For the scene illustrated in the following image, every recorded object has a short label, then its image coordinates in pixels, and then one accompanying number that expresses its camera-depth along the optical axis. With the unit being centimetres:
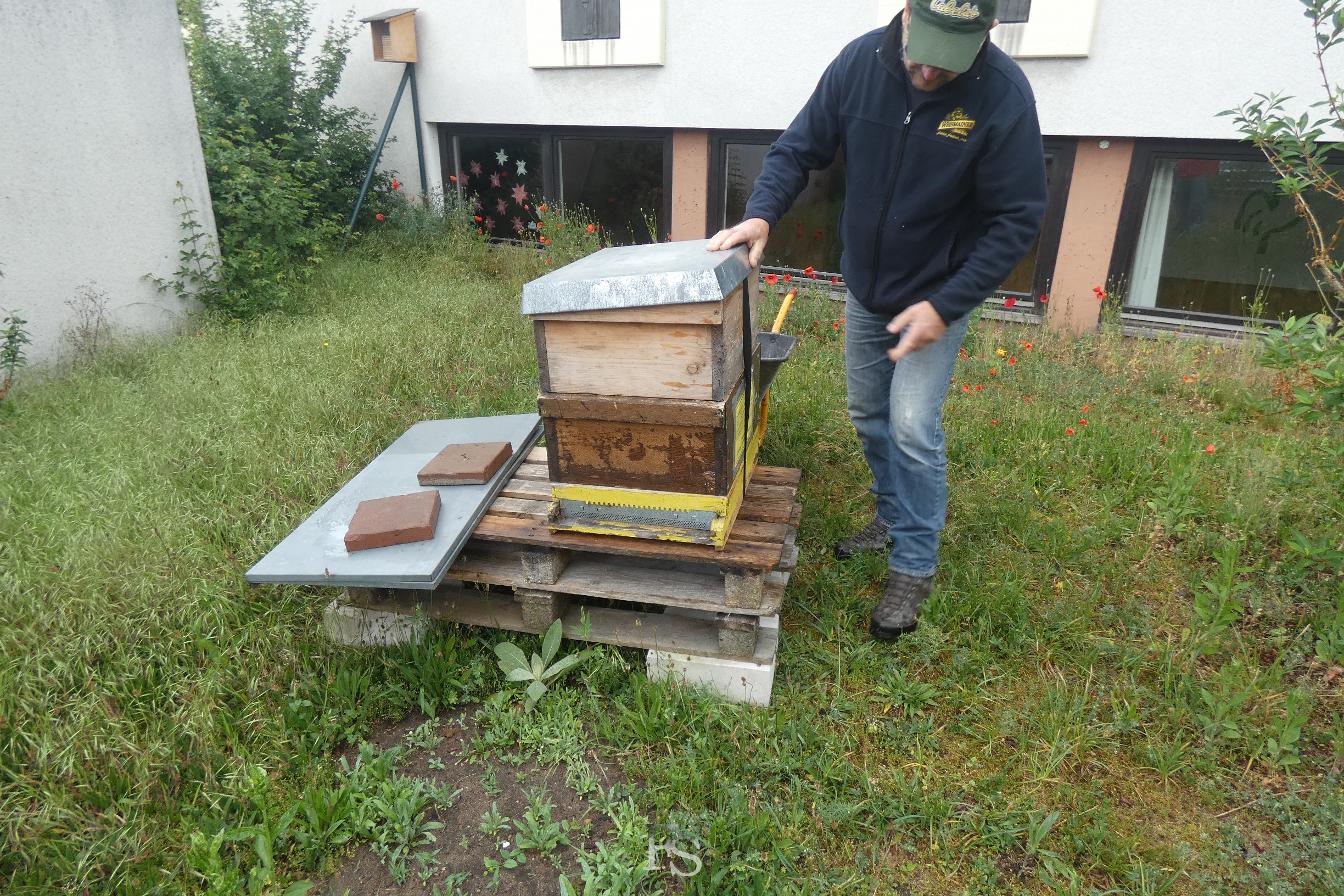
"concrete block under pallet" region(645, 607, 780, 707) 254
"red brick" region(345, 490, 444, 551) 259
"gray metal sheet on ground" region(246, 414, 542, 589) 249
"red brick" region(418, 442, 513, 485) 296
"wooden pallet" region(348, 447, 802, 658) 252
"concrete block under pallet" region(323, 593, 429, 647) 279
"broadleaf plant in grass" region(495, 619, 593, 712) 259
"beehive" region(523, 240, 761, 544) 229
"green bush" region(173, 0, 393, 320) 642
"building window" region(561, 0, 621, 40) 728
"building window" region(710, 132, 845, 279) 720
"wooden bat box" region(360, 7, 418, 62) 806
